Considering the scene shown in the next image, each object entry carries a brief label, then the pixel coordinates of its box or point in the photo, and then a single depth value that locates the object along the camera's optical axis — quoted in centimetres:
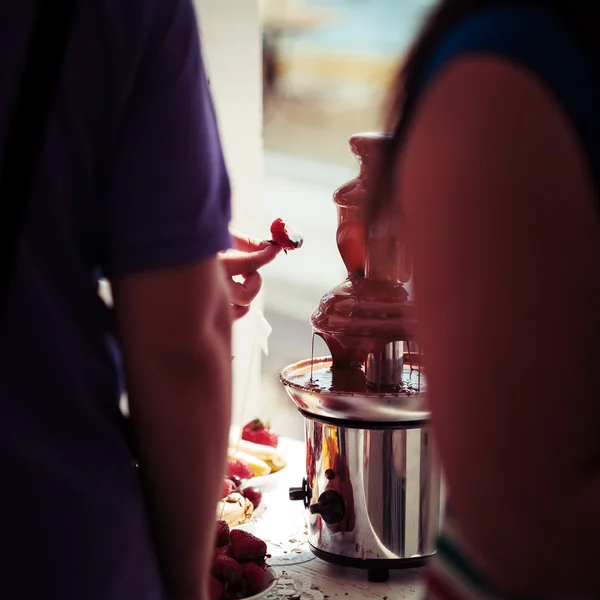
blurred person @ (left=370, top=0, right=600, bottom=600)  96
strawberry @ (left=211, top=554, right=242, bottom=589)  186
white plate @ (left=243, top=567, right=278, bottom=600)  184
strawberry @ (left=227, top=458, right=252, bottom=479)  220
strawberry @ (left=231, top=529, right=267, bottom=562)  189
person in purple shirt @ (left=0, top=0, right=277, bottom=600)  137
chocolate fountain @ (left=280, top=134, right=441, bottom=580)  192
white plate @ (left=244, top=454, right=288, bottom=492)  218
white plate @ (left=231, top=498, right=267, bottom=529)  205
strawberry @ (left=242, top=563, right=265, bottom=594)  186
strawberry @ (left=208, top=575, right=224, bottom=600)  184
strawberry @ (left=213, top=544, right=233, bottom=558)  190
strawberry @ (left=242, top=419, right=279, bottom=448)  241
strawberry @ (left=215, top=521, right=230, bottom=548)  192
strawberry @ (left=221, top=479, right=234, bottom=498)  211
